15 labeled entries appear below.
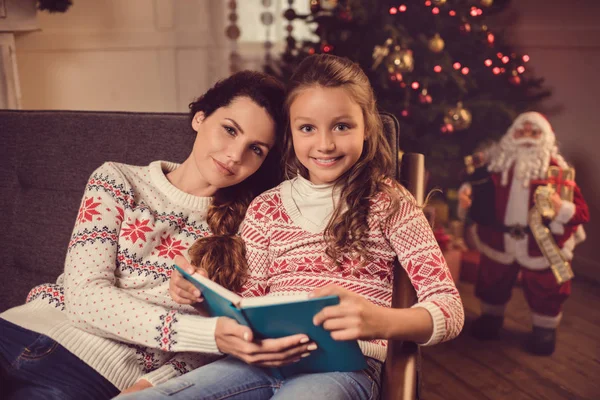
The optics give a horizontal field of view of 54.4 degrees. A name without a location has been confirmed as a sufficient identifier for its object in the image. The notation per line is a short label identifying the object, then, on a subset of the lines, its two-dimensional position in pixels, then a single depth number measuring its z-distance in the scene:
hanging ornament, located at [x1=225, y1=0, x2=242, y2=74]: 3.46
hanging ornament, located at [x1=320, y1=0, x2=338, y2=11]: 2.67
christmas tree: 2.71
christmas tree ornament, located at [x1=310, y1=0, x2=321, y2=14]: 2.75
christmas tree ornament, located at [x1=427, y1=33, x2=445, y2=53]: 2.67
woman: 1.19
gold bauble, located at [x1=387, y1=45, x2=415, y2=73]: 2.59
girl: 1.10
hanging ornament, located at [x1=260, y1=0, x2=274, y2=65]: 3.53
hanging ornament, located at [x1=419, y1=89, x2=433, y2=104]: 2.76
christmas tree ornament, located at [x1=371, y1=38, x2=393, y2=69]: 2.63
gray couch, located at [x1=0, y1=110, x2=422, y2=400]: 1.58
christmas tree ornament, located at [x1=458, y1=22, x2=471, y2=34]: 2.78
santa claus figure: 2.43
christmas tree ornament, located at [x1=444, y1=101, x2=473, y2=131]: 2.76
